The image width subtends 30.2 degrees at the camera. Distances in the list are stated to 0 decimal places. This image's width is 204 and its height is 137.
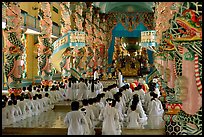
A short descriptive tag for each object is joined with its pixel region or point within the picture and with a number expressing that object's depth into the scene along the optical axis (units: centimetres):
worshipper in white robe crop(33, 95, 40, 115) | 1402
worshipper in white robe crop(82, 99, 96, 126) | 1081
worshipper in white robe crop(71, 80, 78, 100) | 1866
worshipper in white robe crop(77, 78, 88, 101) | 1866
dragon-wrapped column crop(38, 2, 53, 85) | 1895
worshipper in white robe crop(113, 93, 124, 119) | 1286
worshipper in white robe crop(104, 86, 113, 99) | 1515
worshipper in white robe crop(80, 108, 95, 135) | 968
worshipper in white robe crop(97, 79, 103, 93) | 2014
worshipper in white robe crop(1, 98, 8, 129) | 1130
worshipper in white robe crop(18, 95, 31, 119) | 1294
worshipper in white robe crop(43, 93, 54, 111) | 1517
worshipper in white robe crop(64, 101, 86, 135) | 930
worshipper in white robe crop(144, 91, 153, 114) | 1534
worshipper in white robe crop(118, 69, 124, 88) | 2454
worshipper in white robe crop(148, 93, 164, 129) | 1351
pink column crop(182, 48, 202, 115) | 635
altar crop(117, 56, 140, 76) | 4194
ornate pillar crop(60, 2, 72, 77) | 2094
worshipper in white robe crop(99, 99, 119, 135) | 1009
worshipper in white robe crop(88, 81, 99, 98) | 1904
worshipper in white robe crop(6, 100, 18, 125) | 1176
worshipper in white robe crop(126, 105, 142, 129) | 1113
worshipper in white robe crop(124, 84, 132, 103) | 1665
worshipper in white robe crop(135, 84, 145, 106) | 1632
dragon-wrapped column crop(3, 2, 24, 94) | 1395
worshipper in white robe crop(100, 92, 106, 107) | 1327
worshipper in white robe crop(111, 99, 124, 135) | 1019
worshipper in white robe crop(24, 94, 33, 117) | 1338
